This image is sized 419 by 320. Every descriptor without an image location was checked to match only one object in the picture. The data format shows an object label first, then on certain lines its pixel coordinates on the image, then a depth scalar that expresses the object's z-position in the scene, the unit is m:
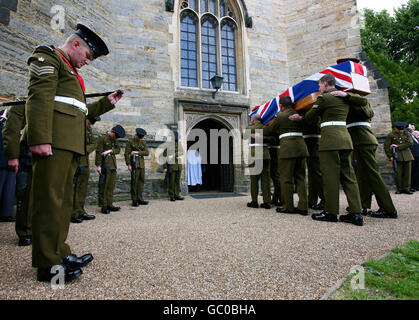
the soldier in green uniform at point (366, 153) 3.70
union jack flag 4.12
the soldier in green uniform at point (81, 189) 4.33
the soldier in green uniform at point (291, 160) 4.30
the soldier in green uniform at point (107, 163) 5.41
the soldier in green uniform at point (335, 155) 3.45
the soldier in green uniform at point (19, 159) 2.73
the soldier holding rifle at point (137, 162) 6.37
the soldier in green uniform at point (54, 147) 1.70
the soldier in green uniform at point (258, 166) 5.27
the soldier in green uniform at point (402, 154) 7.17
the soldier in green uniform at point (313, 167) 4.81
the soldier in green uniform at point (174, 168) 7.52
